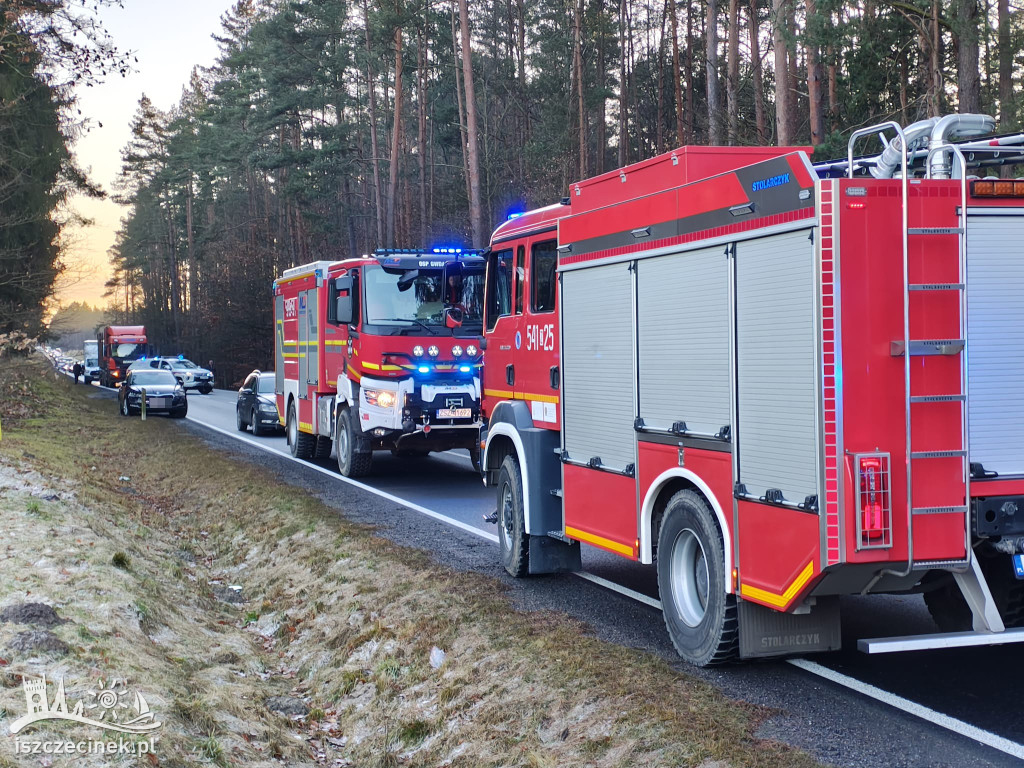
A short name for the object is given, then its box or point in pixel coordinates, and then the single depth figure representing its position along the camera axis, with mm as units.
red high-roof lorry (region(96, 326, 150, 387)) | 58656
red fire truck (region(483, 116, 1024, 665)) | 5531
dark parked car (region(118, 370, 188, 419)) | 33062
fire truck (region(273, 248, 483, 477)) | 15555
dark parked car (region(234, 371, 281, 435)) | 25922
